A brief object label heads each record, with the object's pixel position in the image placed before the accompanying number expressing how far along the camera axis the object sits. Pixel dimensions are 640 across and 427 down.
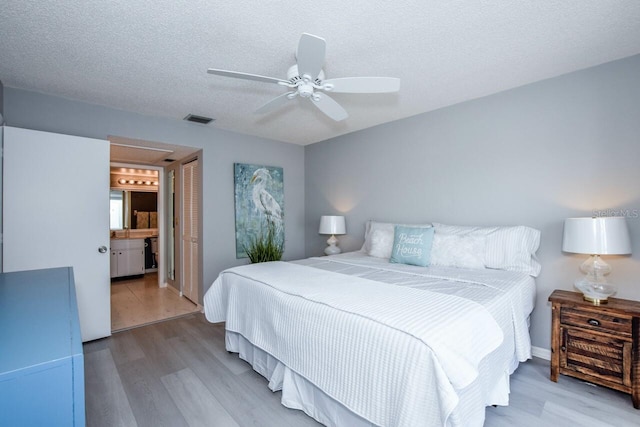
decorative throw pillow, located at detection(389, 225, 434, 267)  2.86
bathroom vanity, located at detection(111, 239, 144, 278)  5.48
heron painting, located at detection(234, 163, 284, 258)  4.18
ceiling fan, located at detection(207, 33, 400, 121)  1.66
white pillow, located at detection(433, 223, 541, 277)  2.54
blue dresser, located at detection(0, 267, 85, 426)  0.74
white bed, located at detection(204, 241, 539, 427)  1.24
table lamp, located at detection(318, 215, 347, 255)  4.18
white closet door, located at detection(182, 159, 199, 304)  4.19
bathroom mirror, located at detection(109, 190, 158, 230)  5.91
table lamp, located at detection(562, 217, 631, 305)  2.01
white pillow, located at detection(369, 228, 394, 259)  3.34
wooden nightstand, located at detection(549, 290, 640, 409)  1.91
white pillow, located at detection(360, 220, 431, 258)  3.36
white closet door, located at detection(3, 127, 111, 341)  2.57
